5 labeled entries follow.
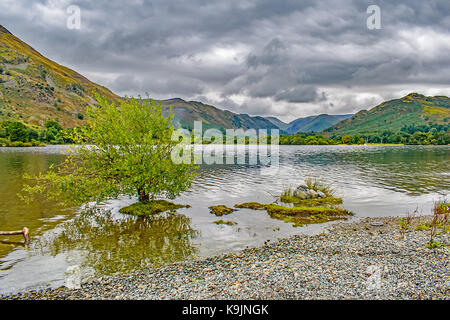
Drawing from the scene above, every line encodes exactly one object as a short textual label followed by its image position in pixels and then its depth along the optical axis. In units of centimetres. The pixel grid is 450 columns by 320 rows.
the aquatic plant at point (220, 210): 2726
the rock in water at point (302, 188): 3374
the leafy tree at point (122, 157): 2442
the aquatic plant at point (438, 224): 1582
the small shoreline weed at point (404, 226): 1947
